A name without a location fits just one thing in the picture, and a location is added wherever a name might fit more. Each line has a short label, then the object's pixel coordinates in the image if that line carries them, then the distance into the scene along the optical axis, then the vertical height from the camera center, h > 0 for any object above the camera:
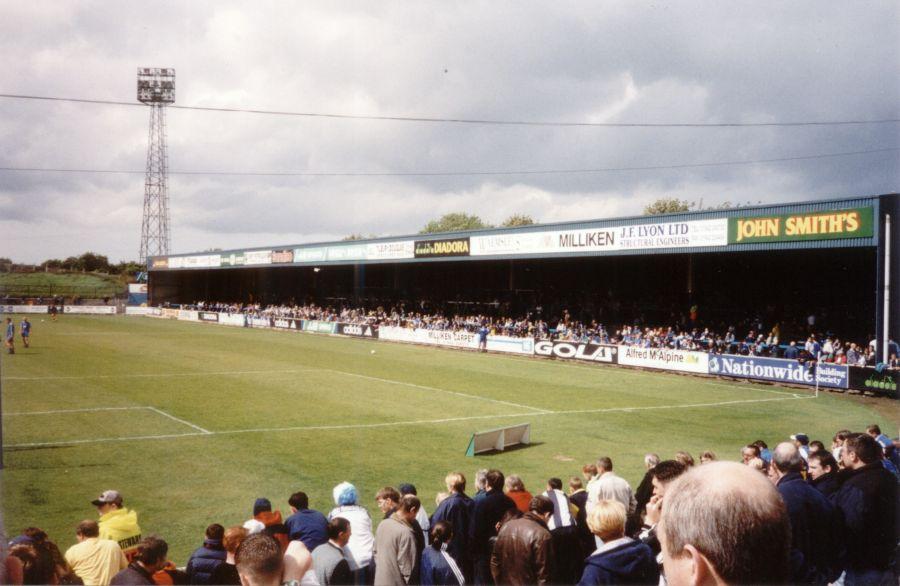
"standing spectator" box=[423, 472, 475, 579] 7.31 -2.43
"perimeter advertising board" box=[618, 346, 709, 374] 31.47 -2.77
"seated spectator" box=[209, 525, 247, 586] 5.90 -2.37
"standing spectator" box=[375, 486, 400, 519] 7.61 -2.27
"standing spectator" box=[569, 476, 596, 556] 7.11 -2.39
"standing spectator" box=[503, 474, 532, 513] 8.00 -2.29
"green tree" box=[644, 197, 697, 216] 89.50 +12.73
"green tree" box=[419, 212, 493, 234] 132.15 +14.88
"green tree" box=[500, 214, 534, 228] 113.19 +13.37
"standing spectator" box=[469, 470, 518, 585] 7.16 -2.42
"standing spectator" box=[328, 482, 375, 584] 6.72 -2.44
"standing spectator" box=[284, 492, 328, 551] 7.04 -2.42
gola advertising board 35.47 -2.74
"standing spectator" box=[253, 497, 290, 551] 7.00 -2.43
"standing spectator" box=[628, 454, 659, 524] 7.71 -2.22
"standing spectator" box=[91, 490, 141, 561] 7.23 -2.48
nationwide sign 26.73 -2.81
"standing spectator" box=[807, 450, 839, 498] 6.70 -1.71
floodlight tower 82.44 +13.26
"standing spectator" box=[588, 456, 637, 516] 7.51 -2.14
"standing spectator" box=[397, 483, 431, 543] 7.88 -2.55
